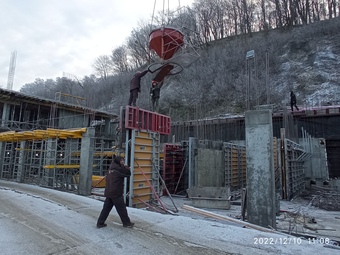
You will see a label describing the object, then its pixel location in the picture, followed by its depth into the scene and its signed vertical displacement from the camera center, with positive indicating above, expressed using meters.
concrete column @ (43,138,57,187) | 12.28 -0.03
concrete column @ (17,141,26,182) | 14.25 -0.36
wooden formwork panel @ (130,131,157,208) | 7.97 -0.31
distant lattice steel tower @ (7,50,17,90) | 33.56 +11.93
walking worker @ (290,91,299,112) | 17.96 +4.70
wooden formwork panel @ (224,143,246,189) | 12.74 -0.23
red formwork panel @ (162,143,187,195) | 11.79 -0.42
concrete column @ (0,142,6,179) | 16.68 +0.27
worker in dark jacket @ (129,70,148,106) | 8.65 +2.63
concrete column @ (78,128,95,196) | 10.05 -0.13
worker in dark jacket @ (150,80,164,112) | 9.26 +2.67
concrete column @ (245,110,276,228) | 5.54 -0.18
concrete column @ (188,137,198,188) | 11.43 -0.06
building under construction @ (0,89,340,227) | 6.01 +0.43
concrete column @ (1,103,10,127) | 21.30 +3.83
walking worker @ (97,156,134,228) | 4.95 -0.71
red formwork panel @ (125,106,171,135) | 7.92 +1.44
